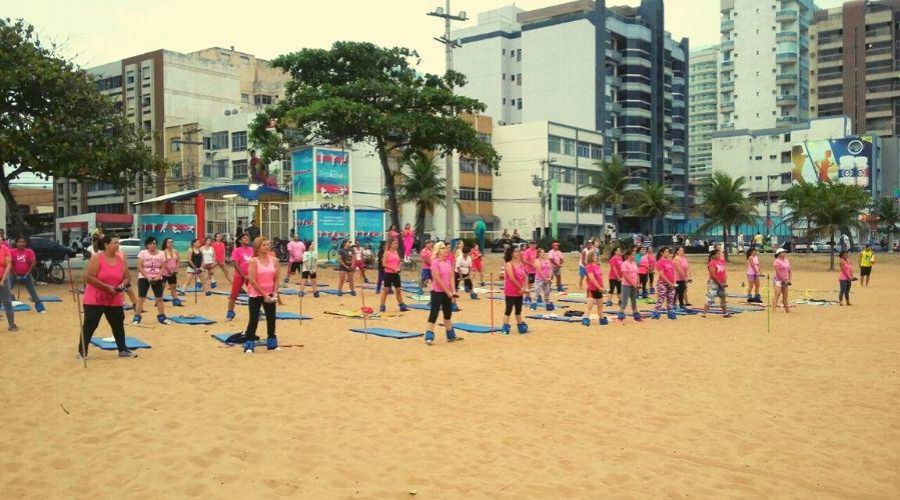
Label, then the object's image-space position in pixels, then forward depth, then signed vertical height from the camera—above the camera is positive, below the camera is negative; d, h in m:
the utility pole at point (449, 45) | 32.28 +8.45
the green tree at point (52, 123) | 22.30 +3.53
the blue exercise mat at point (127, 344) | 11.03 -1.62
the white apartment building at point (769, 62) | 89.31 +20.56
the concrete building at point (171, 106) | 62.09 +11.61
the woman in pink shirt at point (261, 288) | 10.66 -0.74
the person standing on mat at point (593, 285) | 14.80 -1.00
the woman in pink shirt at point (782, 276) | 17.14 -0.99
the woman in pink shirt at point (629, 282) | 15.70 -1.02
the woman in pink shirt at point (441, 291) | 12.05 -0.91
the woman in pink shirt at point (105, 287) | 9.67 -0.66
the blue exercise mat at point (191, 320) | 14.41 -1.62
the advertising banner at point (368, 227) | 32.94 +0.36
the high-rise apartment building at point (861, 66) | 87.88 +19.97
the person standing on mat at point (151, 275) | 14.03 -0.72
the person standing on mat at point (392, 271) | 17.43 -0.83
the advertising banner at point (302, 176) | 32.62 +2.59
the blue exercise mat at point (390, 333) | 12.96 -1.71
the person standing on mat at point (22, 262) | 14.60 -0.49
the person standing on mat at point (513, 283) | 13.07 -0.85
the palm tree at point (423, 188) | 50.09 +3.14
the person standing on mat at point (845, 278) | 20.08 -1.22
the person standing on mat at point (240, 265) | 14.52 -0.57
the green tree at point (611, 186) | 57.44 +3.65
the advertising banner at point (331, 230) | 31.81 +0.23
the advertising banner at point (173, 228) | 32.50 +0.35
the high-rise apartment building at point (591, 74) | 74.88 +16.61
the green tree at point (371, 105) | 29.73 +5.37
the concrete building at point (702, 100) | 127.69 +24.04
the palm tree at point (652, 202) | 50.69 +2.13
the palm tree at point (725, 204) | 43.62 +1.70
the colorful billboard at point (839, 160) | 75.38 +7.35
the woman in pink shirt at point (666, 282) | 16.72 -1.08
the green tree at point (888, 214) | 64.25 +1.57
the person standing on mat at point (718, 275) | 16.94 -0.94
